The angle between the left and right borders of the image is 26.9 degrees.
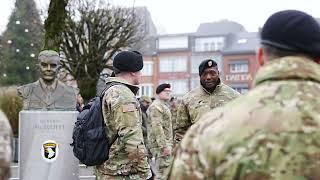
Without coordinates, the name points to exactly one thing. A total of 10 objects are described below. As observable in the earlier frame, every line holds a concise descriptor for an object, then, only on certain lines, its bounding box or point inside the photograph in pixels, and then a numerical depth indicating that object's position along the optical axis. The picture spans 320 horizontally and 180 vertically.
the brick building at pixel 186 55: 70.81
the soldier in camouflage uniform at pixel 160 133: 10.50
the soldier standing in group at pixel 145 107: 12.55
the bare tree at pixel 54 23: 11.11
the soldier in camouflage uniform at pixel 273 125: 2.26
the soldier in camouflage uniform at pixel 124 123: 5.32
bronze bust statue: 8.37
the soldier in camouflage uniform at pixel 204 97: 7.45
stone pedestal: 7.93
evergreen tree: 44.72
